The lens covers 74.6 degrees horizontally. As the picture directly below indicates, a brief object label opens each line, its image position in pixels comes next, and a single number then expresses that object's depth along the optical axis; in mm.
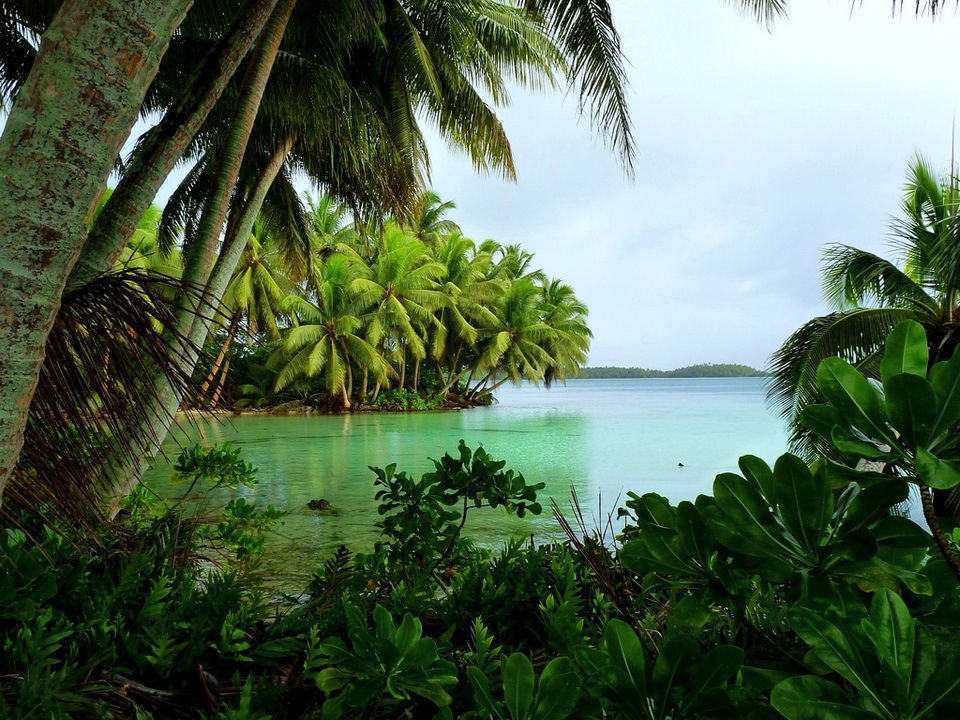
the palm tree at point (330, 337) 21219
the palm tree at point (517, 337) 27797
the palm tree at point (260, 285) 20109
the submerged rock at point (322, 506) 6227
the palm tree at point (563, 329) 32350
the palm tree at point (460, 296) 25609
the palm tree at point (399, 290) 22297
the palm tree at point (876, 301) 8281
